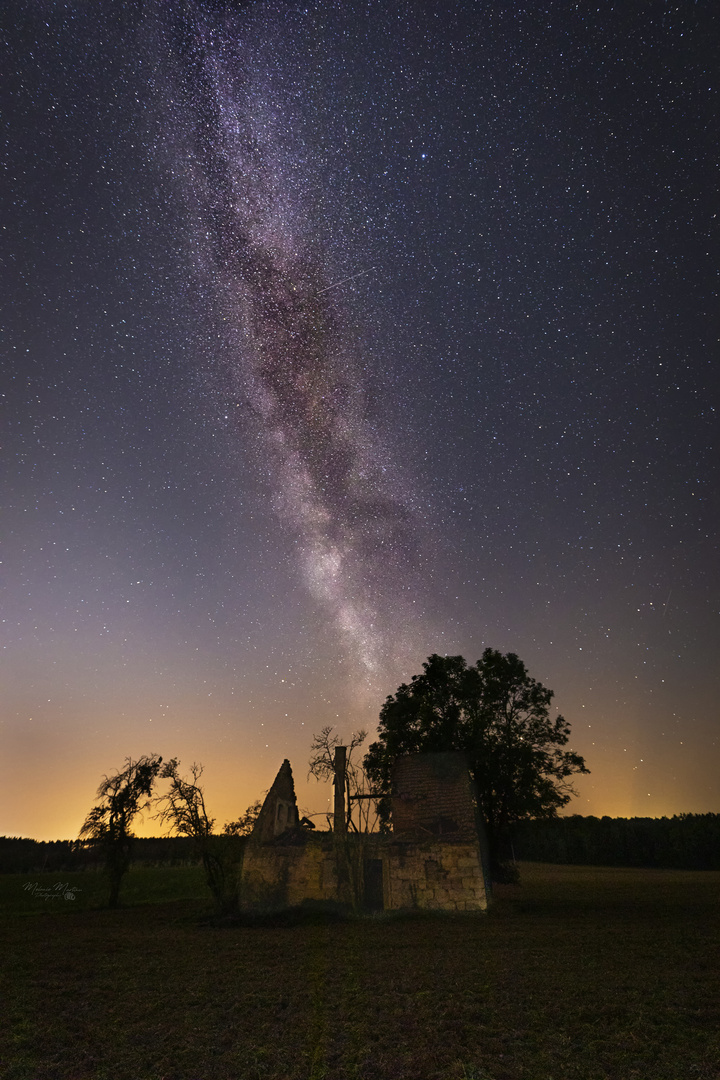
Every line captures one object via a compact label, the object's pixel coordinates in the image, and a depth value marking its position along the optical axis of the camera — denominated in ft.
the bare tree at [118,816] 103.19
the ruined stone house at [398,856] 75.05
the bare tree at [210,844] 79.20
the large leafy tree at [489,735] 94.48
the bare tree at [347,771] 87.04
